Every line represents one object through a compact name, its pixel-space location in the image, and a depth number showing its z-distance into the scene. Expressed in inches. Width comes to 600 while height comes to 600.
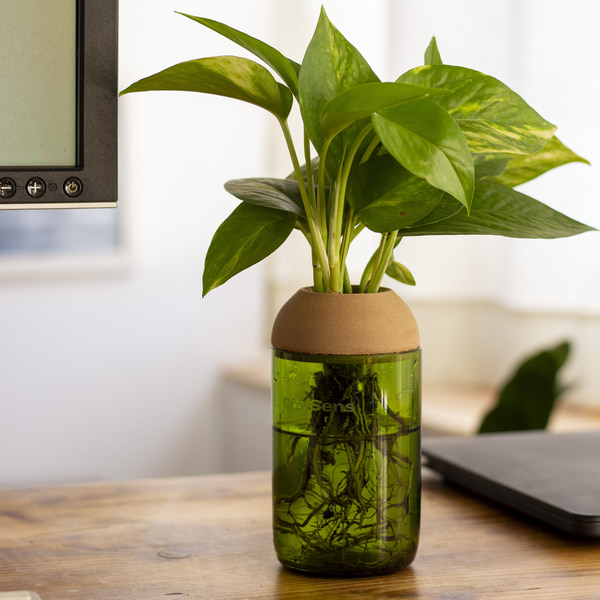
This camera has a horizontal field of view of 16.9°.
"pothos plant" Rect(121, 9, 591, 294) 36.7
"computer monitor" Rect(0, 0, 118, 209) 38.5
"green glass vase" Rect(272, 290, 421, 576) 38.7
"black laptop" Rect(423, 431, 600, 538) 41.8
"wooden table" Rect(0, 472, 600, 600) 38.9
